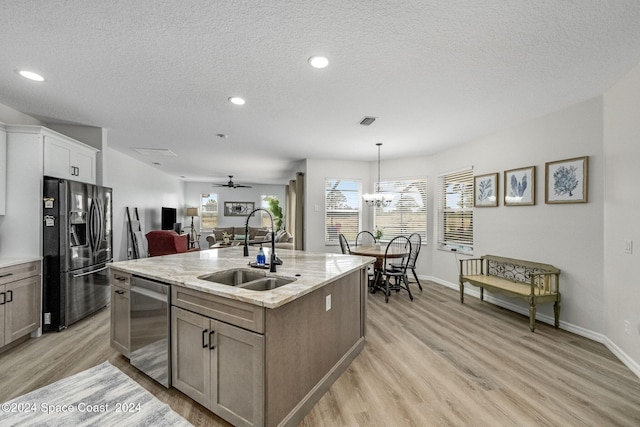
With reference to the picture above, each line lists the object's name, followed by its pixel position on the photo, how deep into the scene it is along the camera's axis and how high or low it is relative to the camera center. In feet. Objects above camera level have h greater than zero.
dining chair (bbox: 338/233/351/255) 15.75 -2.04
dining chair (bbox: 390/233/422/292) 15.03 -2.48
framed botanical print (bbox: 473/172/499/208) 13.69 +1.17
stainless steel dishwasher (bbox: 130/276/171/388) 6.64 -2.92
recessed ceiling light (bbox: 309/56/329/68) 7.18 +4.00
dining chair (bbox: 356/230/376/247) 20.39 -1.94
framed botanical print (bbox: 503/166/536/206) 11.83 +1.19
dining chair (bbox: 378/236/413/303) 14.26 -3.22
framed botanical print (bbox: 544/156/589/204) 10.10 +1.26
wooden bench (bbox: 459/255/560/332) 10.41 -2.96
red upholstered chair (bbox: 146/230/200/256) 18.51 -2.04
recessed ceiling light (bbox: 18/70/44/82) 7.98 +4.02
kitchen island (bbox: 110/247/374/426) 5.12 -2.67
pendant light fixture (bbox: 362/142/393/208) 16.60 +0.90
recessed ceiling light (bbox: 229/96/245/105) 9.78 +4.02
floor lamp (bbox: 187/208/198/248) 31.24 -0.19
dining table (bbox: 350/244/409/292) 14.79 -2.22
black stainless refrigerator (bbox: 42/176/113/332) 10.16 -1.53
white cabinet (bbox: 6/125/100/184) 9.93 +2.44
